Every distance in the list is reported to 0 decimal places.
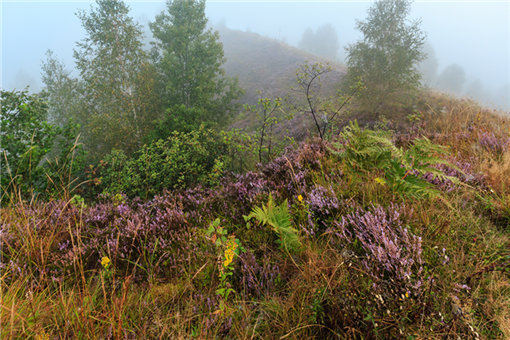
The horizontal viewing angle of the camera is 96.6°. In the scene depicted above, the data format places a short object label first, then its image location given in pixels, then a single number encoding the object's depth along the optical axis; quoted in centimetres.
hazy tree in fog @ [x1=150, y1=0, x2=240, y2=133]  1474
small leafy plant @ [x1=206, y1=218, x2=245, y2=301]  175
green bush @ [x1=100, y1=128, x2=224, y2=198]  675
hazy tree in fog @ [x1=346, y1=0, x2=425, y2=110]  1150
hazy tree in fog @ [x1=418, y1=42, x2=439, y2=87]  5999
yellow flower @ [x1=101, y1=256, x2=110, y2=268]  187
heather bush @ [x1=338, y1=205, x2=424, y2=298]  146
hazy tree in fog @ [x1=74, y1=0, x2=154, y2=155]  1325
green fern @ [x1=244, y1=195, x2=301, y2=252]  207
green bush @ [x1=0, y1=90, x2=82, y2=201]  700
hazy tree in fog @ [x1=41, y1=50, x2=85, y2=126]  2100
